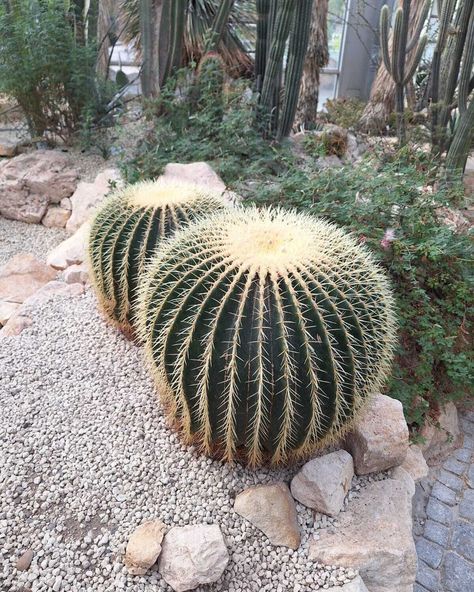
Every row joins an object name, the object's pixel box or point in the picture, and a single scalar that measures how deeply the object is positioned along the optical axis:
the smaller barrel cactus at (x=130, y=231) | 2.37
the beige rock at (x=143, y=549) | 1.53
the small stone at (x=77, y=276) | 3.30
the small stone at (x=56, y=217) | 4.95
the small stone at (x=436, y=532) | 2.11
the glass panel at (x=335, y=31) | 10.45
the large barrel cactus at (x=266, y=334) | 1.55
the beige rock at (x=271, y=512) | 1.69
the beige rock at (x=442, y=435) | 2.53
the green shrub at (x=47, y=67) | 4.67
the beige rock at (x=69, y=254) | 3.62
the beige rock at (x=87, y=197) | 4.59
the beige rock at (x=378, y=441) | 1.95
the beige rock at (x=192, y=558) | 1.51
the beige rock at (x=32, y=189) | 5.01
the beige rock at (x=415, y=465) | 2.21
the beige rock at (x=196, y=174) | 3.87
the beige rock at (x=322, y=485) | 1.78
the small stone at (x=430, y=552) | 2.01
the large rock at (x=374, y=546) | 1.66
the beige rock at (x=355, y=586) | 1.58
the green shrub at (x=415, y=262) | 2.54
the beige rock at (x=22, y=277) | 3.34
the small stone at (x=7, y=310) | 3.10
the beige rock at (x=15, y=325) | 2.72
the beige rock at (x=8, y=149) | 5.68
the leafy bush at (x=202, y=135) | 4.26
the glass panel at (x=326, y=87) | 11.39
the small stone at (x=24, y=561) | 1.53
